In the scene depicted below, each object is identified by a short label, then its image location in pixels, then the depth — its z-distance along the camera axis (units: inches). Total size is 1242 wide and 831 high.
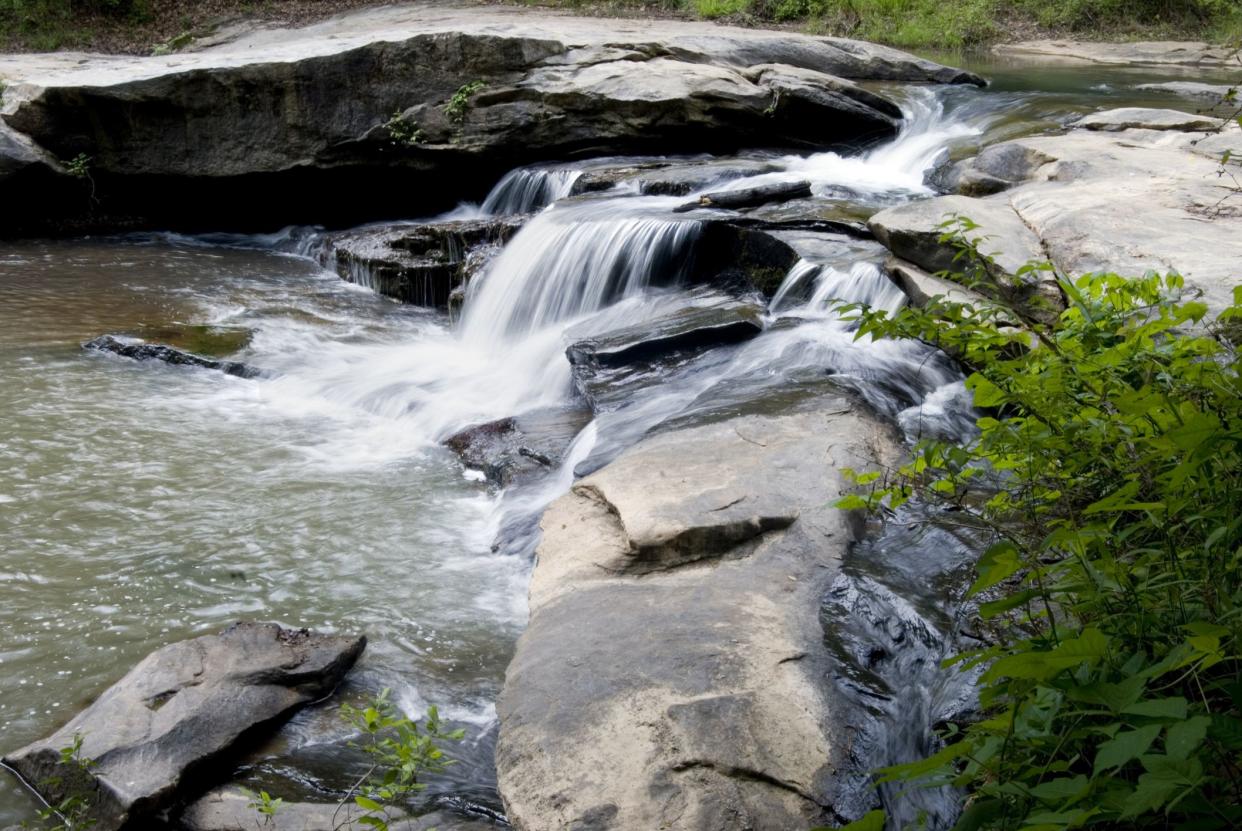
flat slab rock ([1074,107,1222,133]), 345.3
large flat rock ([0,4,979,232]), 442.0
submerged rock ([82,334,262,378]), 321.4
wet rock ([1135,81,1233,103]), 461.8
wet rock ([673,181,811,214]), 352.8
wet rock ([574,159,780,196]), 384.8
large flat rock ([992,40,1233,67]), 641.0
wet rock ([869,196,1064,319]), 223.3
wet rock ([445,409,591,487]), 250.4
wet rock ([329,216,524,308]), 397.7
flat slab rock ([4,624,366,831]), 140.6
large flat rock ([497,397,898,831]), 118.9
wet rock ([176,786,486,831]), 134.3
